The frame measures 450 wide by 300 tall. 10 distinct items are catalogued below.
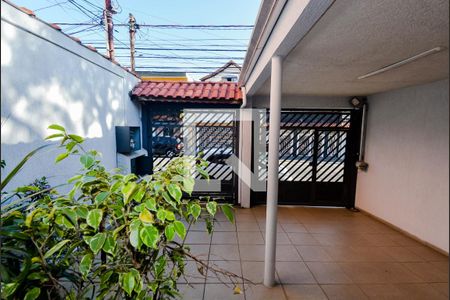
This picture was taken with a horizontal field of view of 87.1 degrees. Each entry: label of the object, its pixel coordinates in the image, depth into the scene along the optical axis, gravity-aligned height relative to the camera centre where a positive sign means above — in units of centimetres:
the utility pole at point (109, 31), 548 +276
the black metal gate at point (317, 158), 480 -16
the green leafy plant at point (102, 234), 114 -42
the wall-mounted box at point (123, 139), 366 +16
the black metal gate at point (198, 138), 482 +25
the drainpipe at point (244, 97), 426 +97
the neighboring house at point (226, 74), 1074 +424
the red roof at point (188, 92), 438 +111
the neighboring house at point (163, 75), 1476 +485
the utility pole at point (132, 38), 731 +351
